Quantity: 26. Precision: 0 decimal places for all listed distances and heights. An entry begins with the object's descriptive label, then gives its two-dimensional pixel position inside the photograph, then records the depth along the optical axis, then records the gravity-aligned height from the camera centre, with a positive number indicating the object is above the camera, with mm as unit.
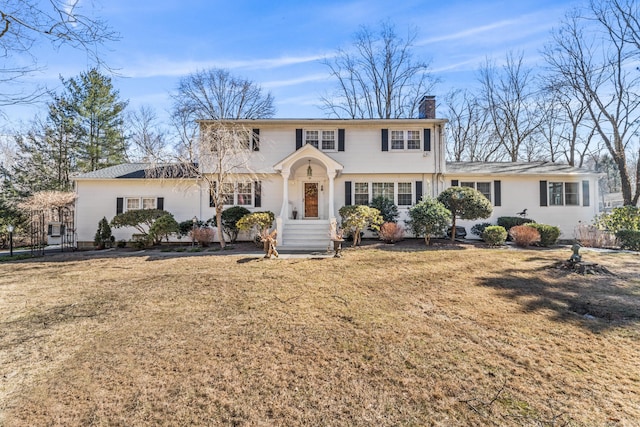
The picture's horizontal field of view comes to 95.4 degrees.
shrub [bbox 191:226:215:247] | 12617 -732
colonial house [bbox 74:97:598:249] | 14070 +1688
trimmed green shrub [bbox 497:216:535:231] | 13719 -322
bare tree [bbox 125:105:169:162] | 22150 +8070
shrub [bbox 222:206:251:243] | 13172 -64
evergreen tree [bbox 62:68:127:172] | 22500 +7908
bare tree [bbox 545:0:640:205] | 16766 +8065
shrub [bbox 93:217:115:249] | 12977 -678
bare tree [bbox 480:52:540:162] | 23734 +9117
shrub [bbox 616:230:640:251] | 10789 -970
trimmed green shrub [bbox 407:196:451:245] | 11273 -111
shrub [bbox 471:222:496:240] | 13625 -648
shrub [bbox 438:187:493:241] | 11727 +476
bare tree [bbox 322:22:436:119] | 25125 +12765
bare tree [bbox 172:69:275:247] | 11320 +2608
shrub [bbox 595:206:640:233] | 11422 -277
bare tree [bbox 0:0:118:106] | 4191 +2841
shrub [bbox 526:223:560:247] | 11891 -818
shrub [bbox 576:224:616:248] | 11828 -1011
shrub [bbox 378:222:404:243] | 12070 -675
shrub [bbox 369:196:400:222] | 13297 +403
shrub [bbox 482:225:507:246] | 11484 -816
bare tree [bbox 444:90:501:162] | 26188 +7649
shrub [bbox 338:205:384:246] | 11586 -83
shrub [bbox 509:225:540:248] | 11359 -851
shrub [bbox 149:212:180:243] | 12063 -366
